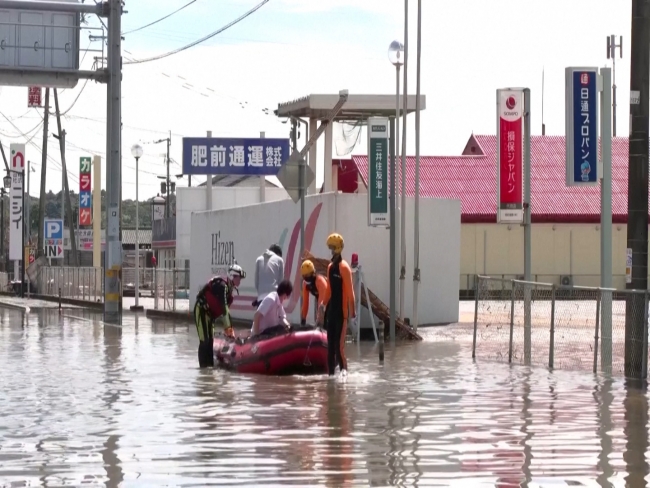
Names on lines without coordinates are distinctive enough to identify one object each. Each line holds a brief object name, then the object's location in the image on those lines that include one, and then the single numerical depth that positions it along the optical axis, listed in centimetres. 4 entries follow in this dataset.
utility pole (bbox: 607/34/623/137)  7969
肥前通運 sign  4884
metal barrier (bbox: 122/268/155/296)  6379
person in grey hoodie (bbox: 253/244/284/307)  2269
